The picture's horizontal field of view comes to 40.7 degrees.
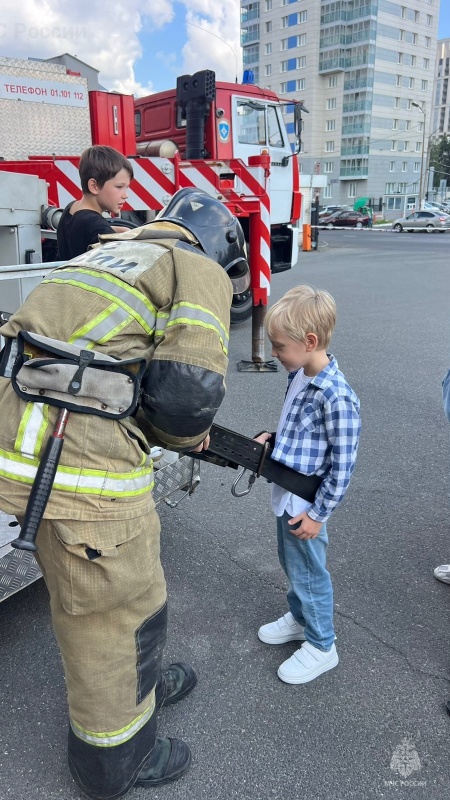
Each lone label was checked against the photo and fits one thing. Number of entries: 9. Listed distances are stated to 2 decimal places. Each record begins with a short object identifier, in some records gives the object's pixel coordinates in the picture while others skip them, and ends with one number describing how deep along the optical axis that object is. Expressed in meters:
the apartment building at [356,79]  65.88
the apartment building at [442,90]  116.56
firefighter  1.41
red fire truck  6.27
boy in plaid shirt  1.97
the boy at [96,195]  3.16
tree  75.94
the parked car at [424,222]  34.61
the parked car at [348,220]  42.88
